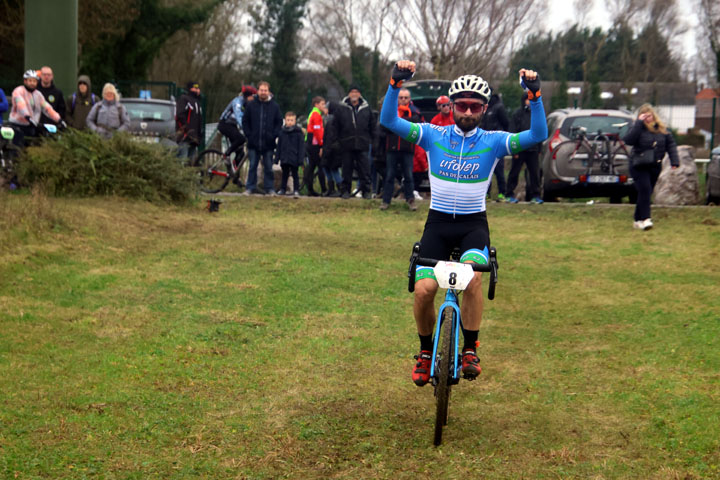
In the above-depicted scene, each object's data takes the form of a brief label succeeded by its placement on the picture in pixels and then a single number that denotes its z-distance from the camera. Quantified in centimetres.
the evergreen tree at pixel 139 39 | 3591
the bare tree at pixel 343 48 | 3828
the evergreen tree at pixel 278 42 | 5453
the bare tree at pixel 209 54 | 4584
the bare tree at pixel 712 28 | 4334
